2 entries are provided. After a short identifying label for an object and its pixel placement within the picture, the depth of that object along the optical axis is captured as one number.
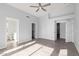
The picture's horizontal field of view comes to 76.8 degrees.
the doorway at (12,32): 3.00
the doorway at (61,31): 5.32
